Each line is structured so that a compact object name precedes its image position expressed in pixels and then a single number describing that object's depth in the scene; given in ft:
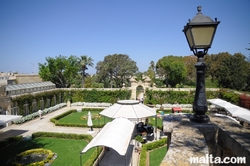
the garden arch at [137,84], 96.14
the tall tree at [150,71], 186.21
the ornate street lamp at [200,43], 9.72
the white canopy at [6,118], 47.38
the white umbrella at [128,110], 42.32
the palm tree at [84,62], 132.32
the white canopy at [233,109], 44.79
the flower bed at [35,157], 35.03
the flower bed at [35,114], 64.86
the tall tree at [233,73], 98.37
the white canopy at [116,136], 26.94
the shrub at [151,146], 35.90
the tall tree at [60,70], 113.91
